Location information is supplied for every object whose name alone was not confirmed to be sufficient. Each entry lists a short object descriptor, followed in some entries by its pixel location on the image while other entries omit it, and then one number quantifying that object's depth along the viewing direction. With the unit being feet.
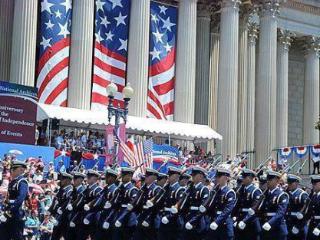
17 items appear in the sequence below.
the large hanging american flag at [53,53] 114.01
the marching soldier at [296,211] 54.03
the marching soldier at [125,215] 58.29
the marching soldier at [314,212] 53.72
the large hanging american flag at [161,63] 127.65
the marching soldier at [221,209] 52.54
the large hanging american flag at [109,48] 120.47
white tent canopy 110.68
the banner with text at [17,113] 95.71
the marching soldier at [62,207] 63.52
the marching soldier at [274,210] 52.19
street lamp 97.66
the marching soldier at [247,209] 53.47
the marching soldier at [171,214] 56.29
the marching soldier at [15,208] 55.36
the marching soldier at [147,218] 57.67
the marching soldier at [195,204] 54.24
